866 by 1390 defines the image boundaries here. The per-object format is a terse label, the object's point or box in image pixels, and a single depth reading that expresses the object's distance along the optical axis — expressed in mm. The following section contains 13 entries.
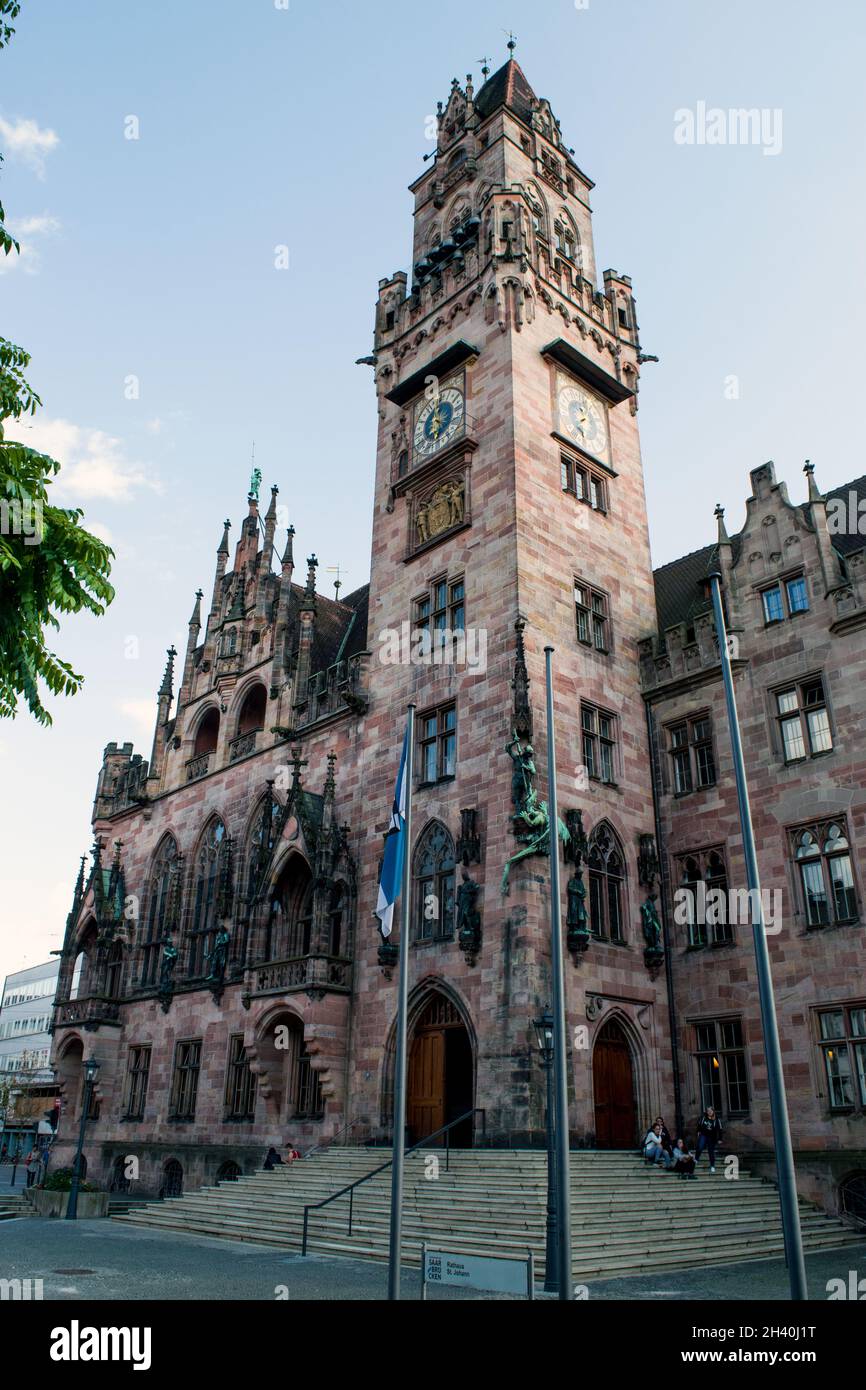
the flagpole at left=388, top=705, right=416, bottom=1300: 10859
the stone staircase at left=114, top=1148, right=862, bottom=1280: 16547
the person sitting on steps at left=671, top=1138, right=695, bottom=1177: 20859
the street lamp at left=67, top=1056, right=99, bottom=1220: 28834
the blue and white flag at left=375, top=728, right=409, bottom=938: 16328
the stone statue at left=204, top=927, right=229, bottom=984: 31609
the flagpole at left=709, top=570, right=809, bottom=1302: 10250
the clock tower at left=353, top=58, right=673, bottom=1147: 23359
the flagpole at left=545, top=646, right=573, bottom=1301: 10672
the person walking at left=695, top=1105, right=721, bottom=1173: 21380
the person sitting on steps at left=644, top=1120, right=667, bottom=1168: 21438
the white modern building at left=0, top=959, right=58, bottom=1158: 72250
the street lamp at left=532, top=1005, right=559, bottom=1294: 14117
